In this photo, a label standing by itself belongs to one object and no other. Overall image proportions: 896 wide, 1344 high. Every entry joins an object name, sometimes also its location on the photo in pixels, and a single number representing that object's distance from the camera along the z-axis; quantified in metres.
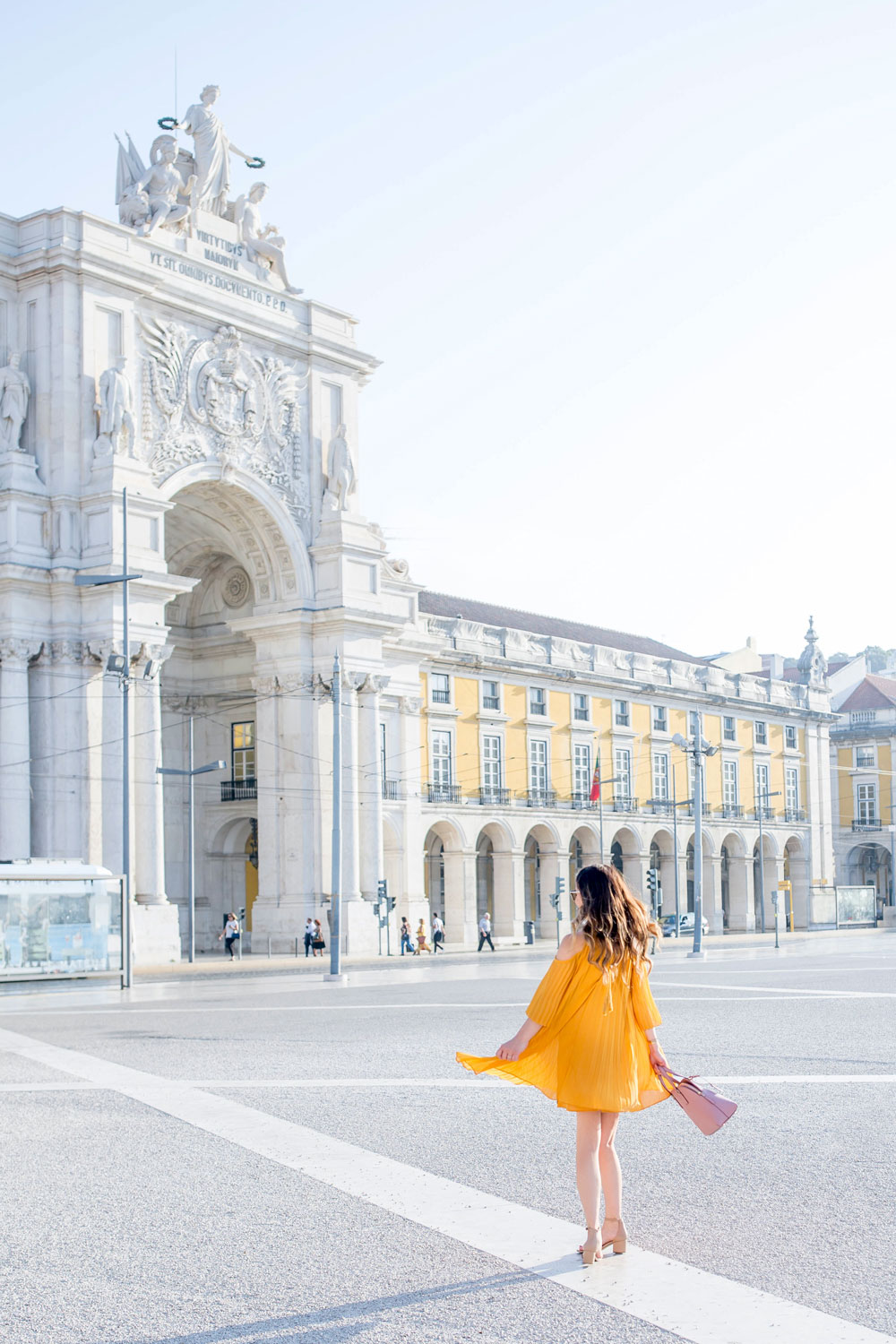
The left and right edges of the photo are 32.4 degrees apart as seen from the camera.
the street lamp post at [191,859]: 36.09
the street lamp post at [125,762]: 30.22
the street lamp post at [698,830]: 41.00
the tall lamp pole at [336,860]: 31.92
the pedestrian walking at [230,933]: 42.34
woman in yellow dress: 6.68
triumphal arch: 38.06
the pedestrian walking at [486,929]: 52.50
